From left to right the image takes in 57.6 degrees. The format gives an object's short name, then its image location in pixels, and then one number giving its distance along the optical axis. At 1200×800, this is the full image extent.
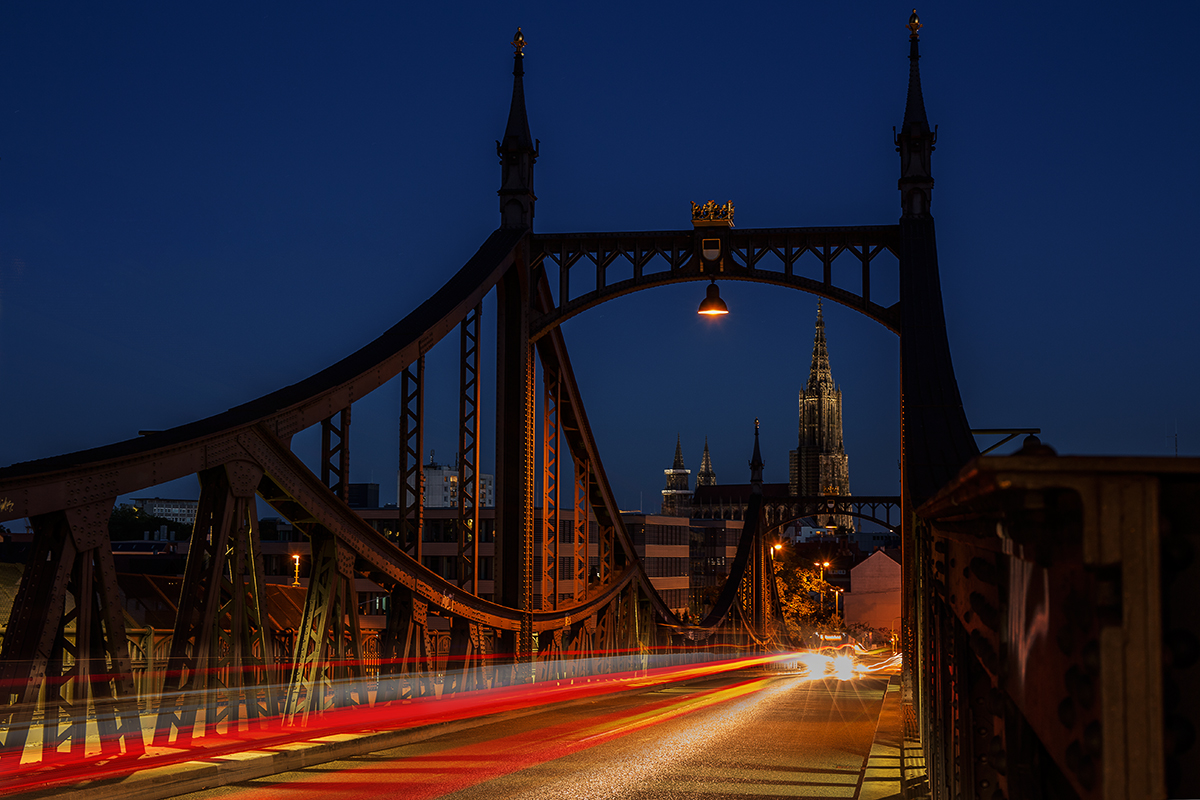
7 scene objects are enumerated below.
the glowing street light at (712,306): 19.78
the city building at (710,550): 119.62
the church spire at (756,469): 99.25
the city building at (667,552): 95.50
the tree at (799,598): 92.58
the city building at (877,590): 113.75
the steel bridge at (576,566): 2.08
